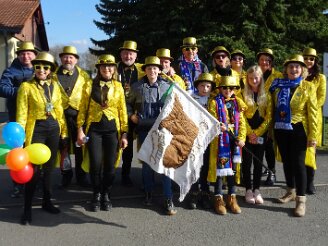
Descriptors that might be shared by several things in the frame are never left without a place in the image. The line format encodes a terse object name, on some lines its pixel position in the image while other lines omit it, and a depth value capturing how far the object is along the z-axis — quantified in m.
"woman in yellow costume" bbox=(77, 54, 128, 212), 4.87
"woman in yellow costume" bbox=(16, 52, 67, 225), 4.55
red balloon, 4.13
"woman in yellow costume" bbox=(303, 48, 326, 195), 5.82
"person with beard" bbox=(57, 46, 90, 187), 5.47
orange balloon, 3.99
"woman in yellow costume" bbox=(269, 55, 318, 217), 4.97
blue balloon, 4.12
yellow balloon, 4.18
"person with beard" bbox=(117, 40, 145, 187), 5.88
